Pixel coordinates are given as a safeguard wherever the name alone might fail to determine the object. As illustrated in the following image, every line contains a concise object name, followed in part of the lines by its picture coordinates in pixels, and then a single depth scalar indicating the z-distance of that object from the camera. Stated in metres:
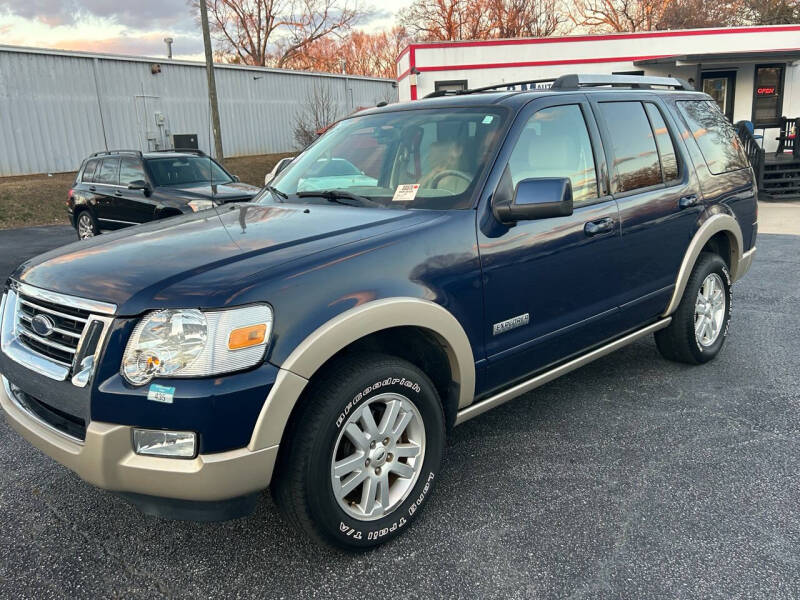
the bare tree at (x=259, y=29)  45.53
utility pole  17.78
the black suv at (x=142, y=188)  9.95
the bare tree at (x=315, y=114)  26.89
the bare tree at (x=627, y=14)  42.03
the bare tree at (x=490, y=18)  43.72
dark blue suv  2.20
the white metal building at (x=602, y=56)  18.08
